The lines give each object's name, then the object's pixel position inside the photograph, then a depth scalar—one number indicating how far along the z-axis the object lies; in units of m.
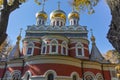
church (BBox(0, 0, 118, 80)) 18.69
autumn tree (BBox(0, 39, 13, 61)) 27.10
